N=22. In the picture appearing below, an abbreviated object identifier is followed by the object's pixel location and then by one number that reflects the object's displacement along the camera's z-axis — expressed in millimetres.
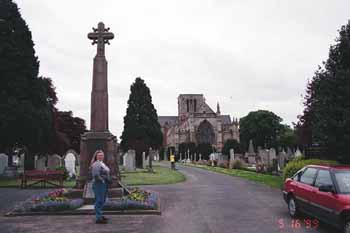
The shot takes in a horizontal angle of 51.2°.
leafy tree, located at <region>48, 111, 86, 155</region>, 51672
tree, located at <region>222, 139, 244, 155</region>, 80800
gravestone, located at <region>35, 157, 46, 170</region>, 26328
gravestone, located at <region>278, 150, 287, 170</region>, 30236
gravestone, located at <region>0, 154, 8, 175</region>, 24891
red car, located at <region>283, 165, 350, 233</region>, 7562
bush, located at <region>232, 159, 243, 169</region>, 39753
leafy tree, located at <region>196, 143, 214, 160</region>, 85750
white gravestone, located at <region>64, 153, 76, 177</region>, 23895
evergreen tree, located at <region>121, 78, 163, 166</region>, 45812
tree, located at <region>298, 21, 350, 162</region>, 14695
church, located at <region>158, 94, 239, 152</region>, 97250
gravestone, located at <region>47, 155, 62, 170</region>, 24422
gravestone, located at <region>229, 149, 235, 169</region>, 40875
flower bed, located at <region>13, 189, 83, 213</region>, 10820
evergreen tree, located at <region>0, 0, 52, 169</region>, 23531
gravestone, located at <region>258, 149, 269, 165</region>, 37100
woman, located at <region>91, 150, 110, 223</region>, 9297
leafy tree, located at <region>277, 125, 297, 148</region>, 86000
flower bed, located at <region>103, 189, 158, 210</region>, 10883
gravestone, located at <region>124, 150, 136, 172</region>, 33178
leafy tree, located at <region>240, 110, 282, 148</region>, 91500
